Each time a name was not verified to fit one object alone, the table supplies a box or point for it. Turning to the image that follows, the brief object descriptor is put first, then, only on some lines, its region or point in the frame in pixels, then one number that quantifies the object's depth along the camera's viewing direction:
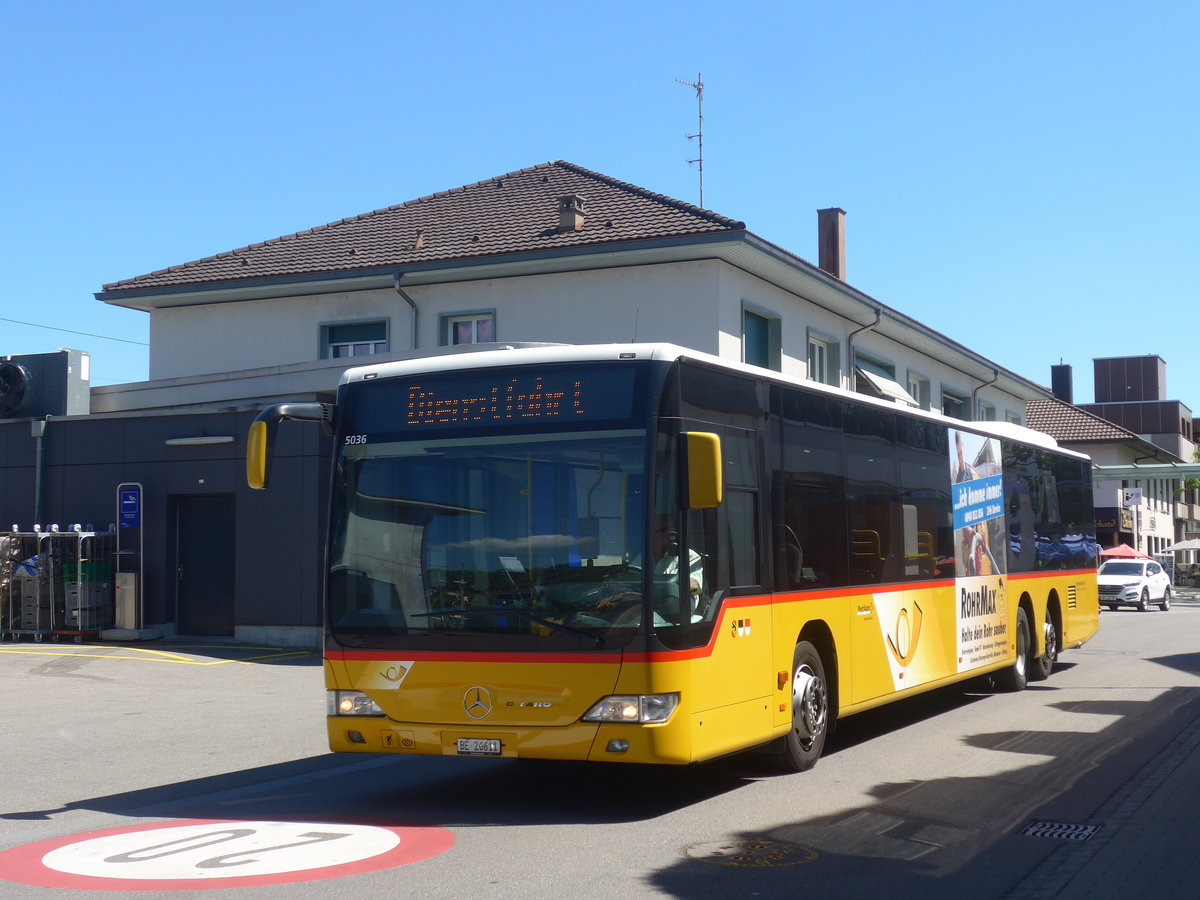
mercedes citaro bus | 7.98
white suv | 42.25
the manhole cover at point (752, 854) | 6.92
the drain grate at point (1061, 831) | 7.64
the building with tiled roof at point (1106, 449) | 69.75
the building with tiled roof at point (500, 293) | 23.64
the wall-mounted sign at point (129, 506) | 22.62
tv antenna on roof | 32.62
